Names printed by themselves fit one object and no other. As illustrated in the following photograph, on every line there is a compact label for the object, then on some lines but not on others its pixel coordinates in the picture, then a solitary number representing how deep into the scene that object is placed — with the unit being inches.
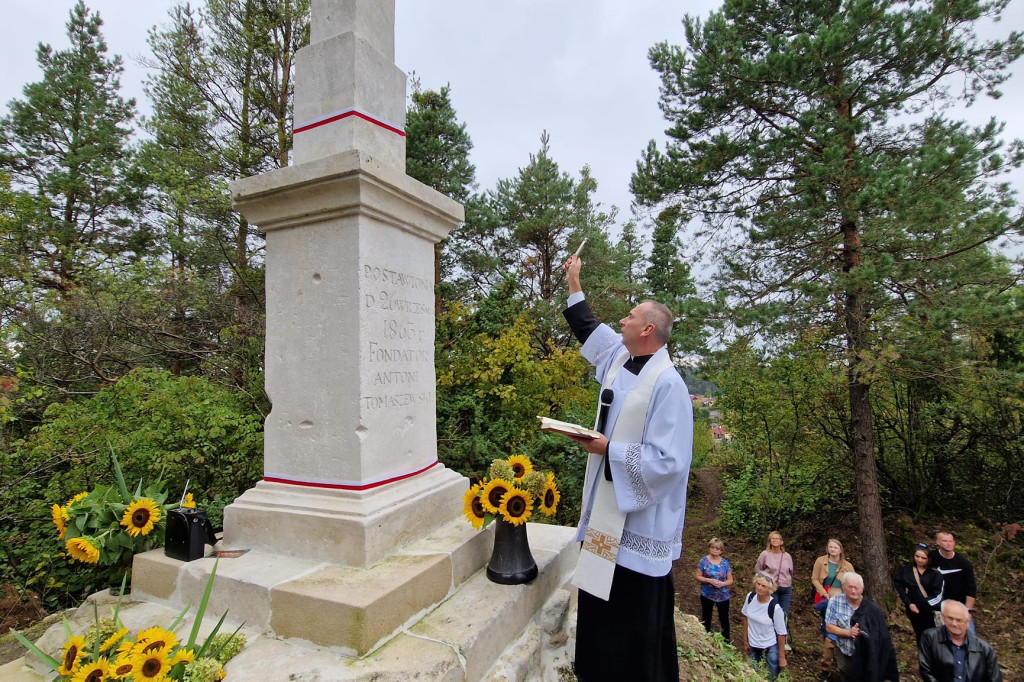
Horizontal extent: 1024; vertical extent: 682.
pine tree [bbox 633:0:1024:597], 238.2
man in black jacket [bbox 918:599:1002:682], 159.8
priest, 83.3
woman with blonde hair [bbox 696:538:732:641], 227.0
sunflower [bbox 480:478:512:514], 93.7
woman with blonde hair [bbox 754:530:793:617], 227.8
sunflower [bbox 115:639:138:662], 61.0
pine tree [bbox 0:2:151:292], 457.7
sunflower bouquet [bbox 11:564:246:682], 60.4
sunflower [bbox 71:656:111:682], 60.5
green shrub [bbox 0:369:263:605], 153.8
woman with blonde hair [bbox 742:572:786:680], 200.1
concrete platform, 72.7
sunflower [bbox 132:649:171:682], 60.0
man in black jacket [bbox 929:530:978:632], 205.8
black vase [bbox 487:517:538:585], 97.4
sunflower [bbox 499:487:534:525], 93.5
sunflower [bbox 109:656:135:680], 58.8
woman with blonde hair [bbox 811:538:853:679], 218.7
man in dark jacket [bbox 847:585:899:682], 175.5
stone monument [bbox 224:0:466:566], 94.7
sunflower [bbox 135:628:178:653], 62.1
